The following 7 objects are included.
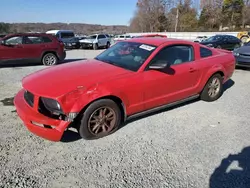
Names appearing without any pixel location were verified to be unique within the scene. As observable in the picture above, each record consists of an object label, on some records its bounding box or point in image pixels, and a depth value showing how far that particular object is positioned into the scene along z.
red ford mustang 3.02
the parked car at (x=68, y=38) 21.12
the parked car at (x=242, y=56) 8.58
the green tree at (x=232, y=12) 48.94
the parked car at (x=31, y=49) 9.38
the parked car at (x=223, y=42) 15.83
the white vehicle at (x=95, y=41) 21.66
